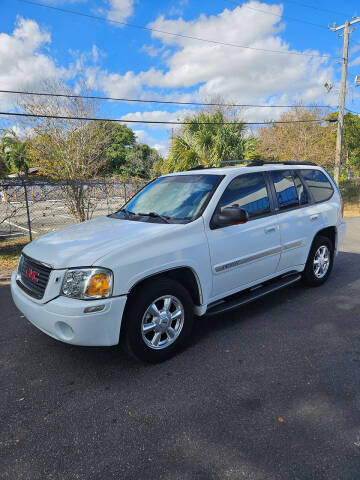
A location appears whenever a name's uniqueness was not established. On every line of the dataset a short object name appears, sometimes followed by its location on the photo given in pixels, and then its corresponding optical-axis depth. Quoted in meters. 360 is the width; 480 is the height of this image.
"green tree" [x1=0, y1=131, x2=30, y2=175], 36.03
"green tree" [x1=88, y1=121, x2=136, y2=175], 42.99
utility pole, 18.08
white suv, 2.72
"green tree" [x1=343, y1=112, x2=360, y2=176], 34.84
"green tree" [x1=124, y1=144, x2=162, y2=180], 35.86
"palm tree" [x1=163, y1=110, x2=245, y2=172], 12.53
